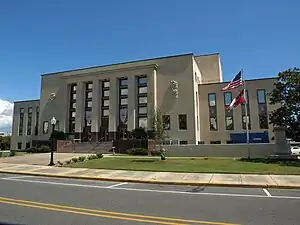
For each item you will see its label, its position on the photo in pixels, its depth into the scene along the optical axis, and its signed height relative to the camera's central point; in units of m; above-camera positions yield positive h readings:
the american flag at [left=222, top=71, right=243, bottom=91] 27.03 +5.90
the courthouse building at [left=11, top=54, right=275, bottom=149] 45.59 +7.20
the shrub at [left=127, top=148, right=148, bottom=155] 35.56 -0.82
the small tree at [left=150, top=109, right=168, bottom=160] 25.20 +1.48
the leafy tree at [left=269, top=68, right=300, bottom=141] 26.38 +4.00
